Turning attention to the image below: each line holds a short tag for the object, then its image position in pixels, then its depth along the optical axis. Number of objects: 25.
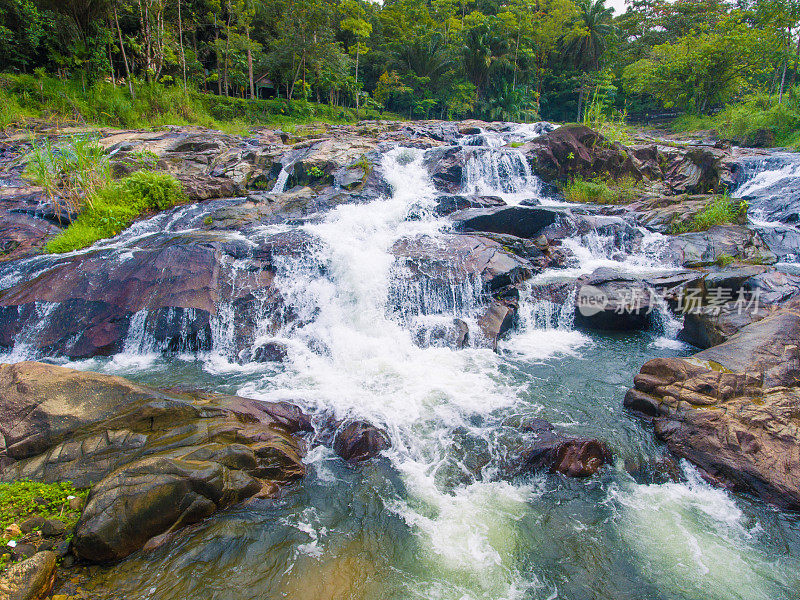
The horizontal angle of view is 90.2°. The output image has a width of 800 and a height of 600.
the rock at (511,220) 10.62
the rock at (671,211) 10.87
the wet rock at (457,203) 11.68
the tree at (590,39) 32.38
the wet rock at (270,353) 7.07
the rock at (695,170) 14.36
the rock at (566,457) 4.50
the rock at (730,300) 6.89
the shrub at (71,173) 8.99
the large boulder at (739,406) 4.22
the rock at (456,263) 8.40
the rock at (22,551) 2.86
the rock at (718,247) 9.45
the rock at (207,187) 11.93
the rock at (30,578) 2.62
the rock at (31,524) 3.06
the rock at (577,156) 14.90
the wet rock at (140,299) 7.00
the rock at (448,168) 14.00
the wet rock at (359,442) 4.75
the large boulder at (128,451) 3.24
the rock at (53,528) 3.10
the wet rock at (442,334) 7.62
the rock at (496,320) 7.74
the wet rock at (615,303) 8.10
